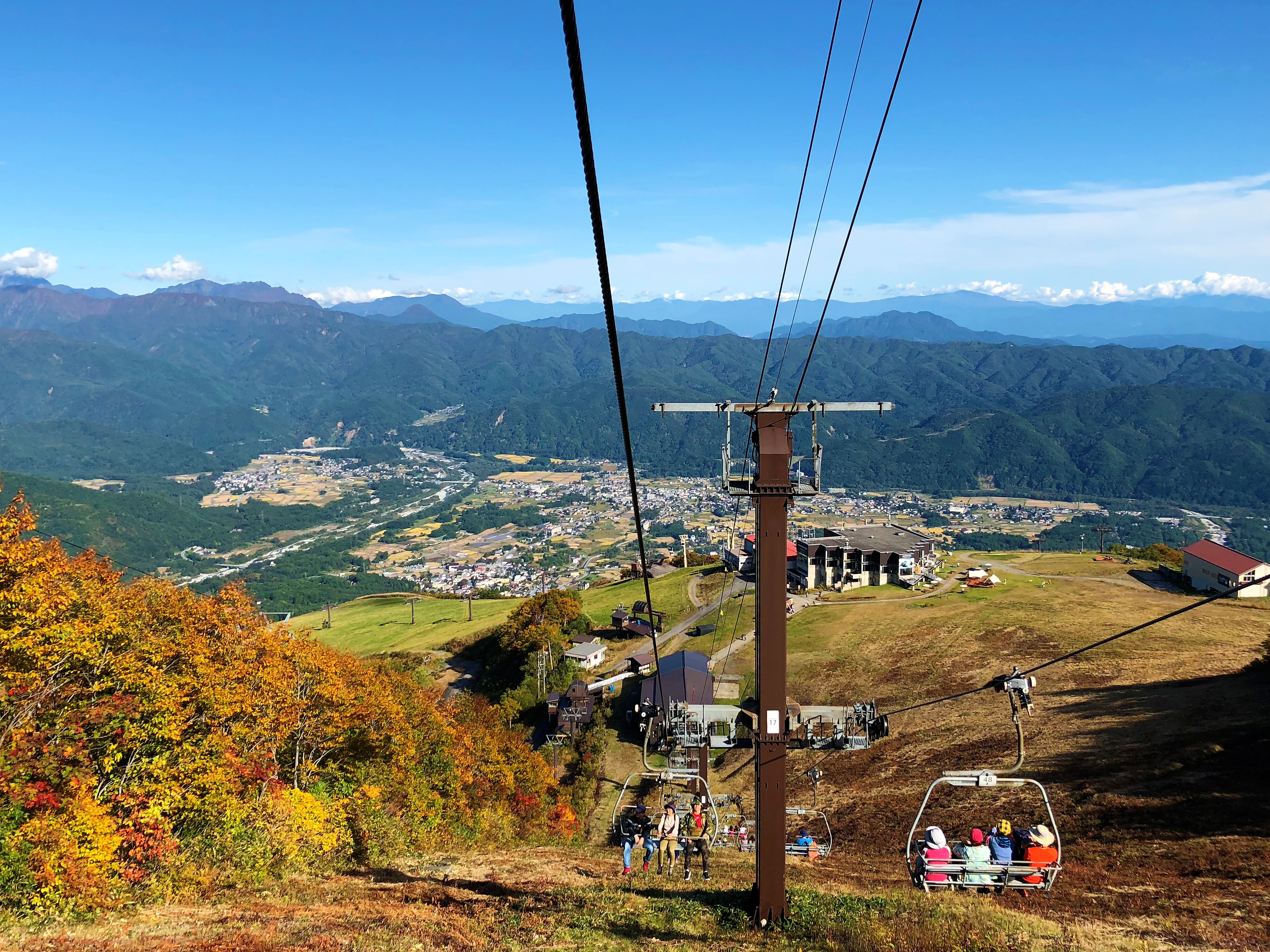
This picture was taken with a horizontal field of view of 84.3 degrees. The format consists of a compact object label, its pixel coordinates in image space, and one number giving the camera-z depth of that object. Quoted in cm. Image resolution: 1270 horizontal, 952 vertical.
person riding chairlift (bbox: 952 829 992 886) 1314
